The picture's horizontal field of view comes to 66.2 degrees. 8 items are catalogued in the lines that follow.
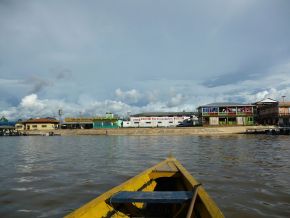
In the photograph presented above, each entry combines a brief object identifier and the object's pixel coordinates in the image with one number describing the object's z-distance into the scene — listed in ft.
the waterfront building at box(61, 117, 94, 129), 257.35
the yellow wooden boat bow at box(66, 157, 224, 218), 11.70
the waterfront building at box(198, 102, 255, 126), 195.38
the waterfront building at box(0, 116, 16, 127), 283.52
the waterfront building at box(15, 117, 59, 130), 255.58
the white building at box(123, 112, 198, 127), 232.79
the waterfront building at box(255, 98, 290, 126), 178.68
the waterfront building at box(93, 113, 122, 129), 245.05
